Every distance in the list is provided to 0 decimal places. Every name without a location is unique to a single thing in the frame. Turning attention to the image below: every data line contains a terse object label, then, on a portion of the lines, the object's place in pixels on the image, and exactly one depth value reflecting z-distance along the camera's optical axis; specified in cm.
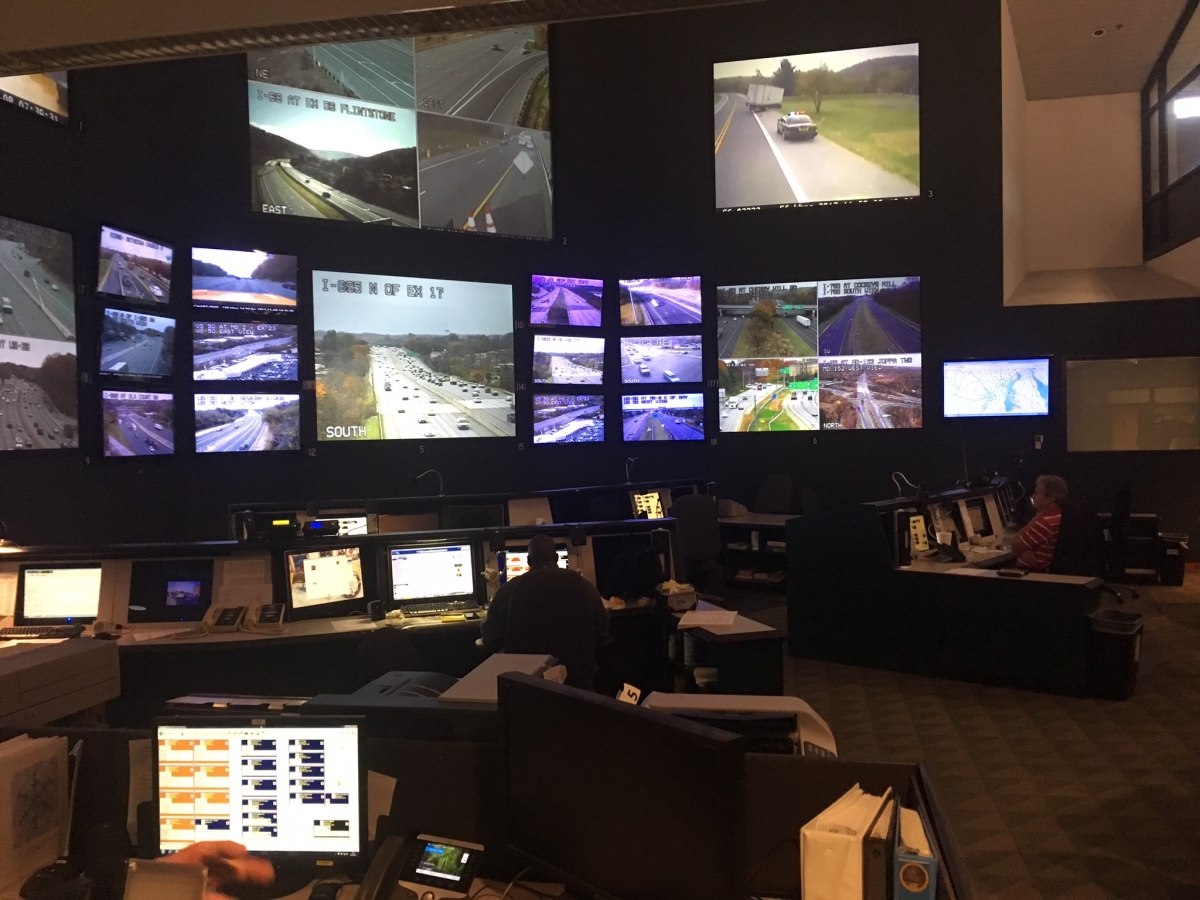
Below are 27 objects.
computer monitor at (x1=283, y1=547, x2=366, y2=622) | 436
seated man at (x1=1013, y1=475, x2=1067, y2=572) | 570
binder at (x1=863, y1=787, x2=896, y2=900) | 142
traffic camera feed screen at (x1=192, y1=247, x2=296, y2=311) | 652
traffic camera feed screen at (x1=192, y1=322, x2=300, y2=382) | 654
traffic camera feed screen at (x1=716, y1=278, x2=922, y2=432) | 889
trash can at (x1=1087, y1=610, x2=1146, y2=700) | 490
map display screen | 877
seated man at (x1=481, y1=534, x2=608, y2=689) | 379
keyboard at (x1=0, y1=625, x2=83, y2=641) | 396
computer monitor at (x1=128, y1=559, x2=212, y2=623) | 420
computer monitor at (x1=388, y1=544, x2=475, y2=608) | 459
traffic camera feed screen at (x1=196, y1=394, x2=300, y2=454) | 657
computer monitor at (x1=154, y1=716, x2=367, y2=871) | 179
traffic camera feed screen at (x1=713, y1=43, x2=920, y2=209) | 880
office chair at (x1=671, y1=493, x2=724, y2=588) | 742
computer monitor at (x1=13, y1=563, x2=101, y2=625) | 413
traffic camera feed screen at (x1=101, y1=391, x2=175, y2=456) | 575
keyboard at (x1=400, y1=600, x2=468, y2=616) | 454
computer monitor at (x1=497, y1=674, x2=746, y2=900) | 131
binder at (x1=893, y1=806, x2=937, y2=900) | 136
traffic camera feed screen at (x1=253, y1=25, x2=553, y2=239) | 711
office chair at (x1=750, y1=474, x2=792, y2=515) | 877
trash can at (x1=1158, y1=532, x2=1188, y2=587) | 823
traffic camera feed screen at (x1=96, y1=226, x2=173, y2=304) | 561
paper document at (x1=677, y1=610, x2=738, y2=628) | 443
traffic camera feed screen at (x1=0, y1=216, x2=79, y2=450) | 489
